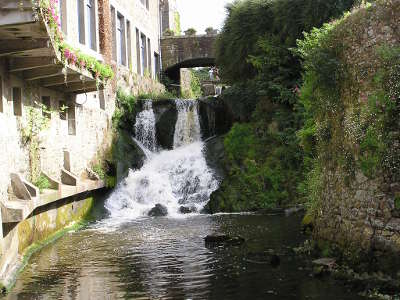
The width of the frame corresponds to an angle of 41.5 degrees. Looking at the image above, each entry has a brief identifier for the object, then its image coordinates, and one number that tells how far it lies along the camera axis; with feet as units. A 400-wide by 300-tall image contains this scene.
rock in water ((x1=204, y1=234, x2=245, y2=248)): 32.60
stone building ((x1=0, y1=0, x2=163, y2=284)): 28.53
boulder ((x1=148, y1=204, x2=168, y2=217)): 49.03
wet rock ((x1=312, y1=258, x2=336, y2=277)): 23.90
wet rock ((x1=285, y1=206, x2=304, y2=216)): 45.03
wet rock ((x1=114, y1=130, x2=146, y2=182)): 56.18
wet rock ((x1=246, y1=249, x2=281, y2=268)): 26.69
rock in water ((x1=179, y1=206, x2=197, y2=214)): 50.03
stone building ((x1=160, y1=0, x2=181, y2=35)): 109.81
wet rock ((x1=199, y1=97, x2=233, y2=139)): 65.85
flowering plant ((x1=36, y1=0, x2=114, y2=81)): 28.99
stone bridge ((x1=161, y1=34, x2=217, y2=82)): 95.09
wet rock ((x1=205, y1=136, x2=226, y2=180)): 56.38
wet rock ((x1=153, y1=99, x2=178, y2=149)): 65.36
